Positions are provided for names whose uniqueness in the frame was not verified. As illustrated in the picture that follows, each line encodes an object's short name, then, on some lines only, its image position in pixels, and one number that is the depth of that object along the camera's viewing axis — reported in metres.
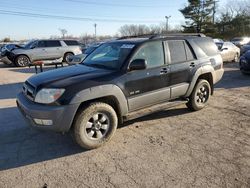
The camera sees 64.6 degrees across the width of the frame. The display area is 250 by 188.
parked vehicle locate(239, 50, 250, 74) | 8.13
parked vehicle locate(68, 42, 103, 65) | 9.57
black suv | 3.04
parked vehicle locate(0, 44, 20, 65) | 13.53
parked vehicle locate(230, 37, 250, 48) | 22.09
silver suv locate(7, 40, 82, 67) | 13.09
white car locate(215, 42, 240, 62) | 11.58
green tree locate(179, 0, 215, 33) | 37.15
